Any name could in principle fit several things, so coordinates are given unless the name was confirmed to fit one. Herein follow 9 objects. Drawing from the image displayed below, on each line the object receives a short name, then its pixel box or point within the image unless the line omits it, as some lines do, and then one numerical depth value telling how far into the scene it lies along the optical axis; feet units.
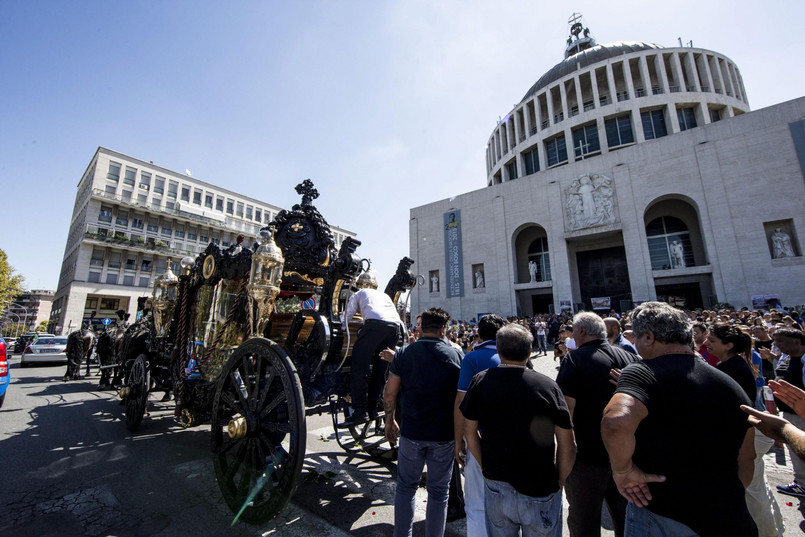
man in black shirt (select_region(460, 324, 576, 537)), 6.27
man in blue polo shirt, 8.23
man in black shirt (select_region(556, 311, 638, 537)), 7.85
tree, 94.27
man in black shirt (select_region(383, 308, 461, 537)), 8.32
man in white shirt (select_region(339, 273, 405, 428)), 11.08
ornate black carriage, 9.60
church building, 68.80
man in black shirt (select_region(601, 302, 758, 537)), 4.82
